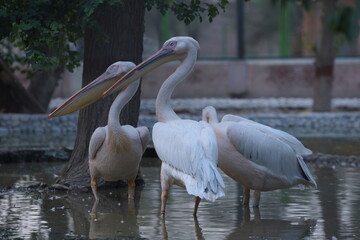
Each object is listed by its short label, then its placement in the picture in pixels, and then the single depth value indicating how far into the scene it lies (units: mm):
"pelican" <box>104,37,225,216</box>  9906
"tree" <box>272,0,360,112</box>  27453
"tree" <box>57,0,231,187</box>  13594
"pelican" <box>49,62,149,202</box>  12062
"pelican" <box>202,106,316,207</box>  11414
